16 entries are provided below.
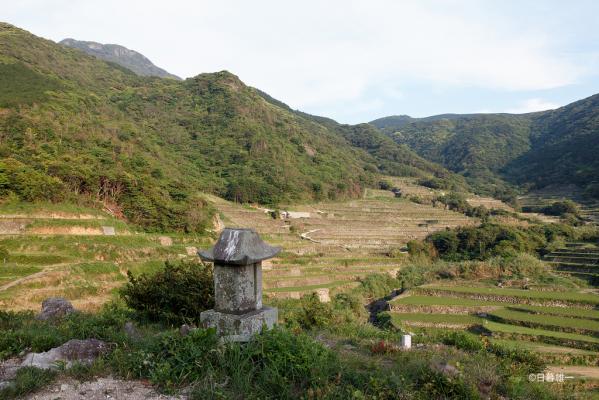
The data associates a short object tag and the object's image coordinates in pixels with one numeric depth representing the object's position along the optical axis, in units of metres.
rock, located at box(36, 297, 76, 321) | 7.24
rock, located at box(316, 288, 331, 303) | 22.90
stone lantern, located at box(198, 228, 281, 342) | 4.49
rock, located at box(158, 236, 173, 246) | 23.68
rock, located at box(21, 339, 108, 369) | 4.36
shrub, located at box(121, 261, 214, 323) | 7.75
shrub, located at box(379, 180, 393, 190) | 66.94
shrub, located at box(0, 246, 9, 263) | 15.49
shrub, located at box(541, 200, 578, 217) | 51.16
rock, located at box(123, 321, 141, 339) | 5.61
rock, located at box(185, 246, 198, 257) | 23.19
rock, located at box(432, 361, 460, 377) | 4.12
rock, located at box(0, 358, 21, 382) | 4.07
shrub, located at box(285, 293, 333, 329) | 10.52
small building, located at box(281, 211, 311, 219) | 41.97
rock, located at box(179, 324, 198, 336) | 4.59
